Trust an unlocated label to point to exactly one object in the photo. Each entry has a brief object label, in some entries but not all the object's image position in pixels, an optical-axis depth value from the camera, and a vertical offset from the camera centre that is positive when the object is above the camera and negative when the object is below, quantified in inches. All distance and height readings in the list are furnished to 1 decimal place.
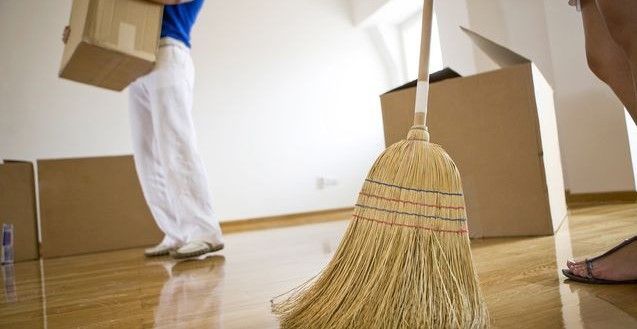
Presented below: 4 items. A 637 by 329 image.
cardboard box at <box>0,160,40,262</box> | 88.7 +1.0
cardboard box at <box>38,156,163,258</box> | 92.6 -0.8
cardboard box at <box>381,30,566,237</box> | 50.6 +3.1
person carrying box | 56.2 +8.5
